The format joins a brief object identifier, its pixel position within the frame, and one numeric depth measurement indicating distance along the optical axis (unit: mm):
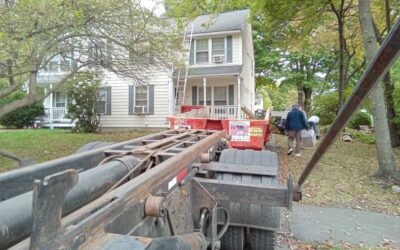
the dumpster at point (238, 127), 9148
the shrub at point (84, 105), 18016
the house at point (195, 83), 17844
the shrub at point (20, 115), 21203
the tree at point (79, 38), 6371
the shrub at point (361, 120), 22969
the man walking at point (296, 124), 10578
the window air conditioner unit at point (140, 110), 18969
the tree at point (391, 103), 11820
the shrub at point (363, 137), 14531
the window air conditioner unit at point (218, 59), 18141
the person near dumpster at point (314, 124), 15375
